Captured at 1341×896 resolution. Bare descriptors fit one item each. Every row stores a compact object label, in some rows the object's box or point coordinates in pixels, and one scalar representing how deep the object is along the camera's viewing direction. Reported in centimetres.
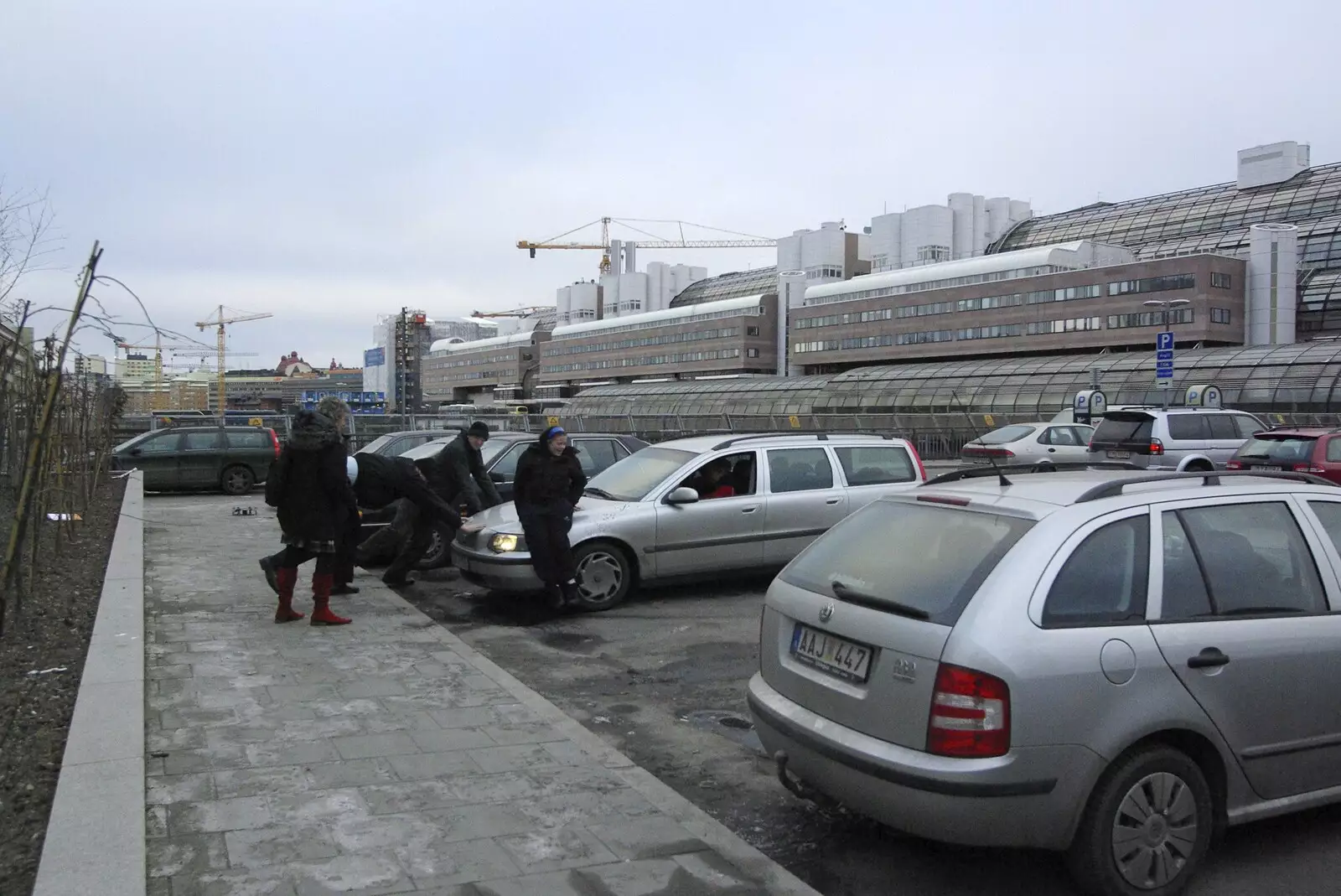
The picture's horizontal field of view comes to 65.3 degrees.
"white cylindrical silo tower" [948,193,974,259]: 10206
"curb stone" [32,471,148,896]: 354
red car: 1484
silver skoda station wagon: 362
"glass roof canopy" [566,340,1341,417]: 4450
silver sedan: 2358
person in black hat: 1028
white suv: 1988
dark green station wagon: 2152
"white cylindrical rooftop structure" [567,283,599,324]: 14975
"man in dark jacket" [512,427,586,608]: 891
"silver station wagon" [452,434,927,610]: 940
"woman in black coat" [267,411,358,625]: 787
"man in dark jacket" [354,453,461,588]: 945
